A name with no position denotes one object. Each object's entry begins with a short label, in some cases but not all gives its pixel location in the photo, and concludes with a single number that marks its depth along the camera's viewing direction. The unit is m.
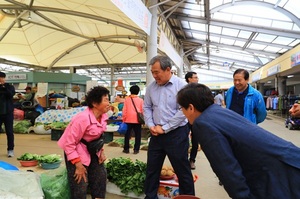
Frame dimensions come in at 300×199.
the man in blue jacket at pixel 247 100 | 3.21
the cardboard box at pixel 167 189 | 2.96
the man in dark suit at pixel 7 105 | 5.05
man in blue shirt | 2.56
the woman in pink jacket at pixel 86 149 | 2.36
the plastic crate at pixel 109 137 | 7.54
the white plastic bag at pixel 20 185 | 1.98
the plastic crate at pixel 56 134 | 7.78
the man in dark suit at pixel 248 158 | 1.22
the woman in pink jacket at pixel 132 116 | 6.07
